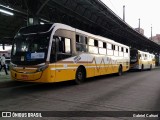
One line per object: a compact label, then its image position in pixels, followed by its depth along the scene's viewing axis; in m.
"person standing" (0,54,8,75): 18.05
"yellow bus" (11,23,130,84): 10.37
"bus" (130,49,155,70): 30.36
